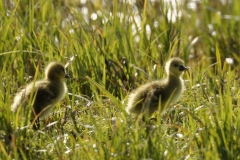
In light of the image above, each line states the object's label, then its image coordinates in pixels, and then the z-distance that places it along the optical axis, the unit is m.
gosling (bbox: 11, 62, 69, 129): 11.95
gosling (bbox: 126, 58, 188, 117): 12.00
